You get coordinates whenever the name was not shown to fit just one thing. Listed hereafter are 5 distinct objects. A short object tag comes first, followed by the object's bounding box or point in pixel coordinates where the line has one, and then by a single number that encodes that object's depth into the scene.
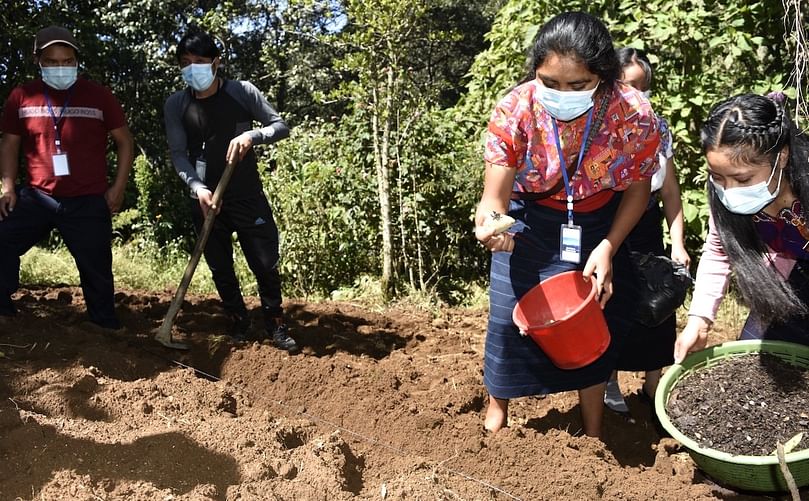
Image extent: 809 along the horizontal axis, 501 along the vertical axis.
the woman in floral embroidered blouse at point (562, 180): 2.50
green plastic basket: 2.42
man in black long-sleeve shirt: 3.93
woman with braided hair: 2.45
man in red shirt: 4.10
